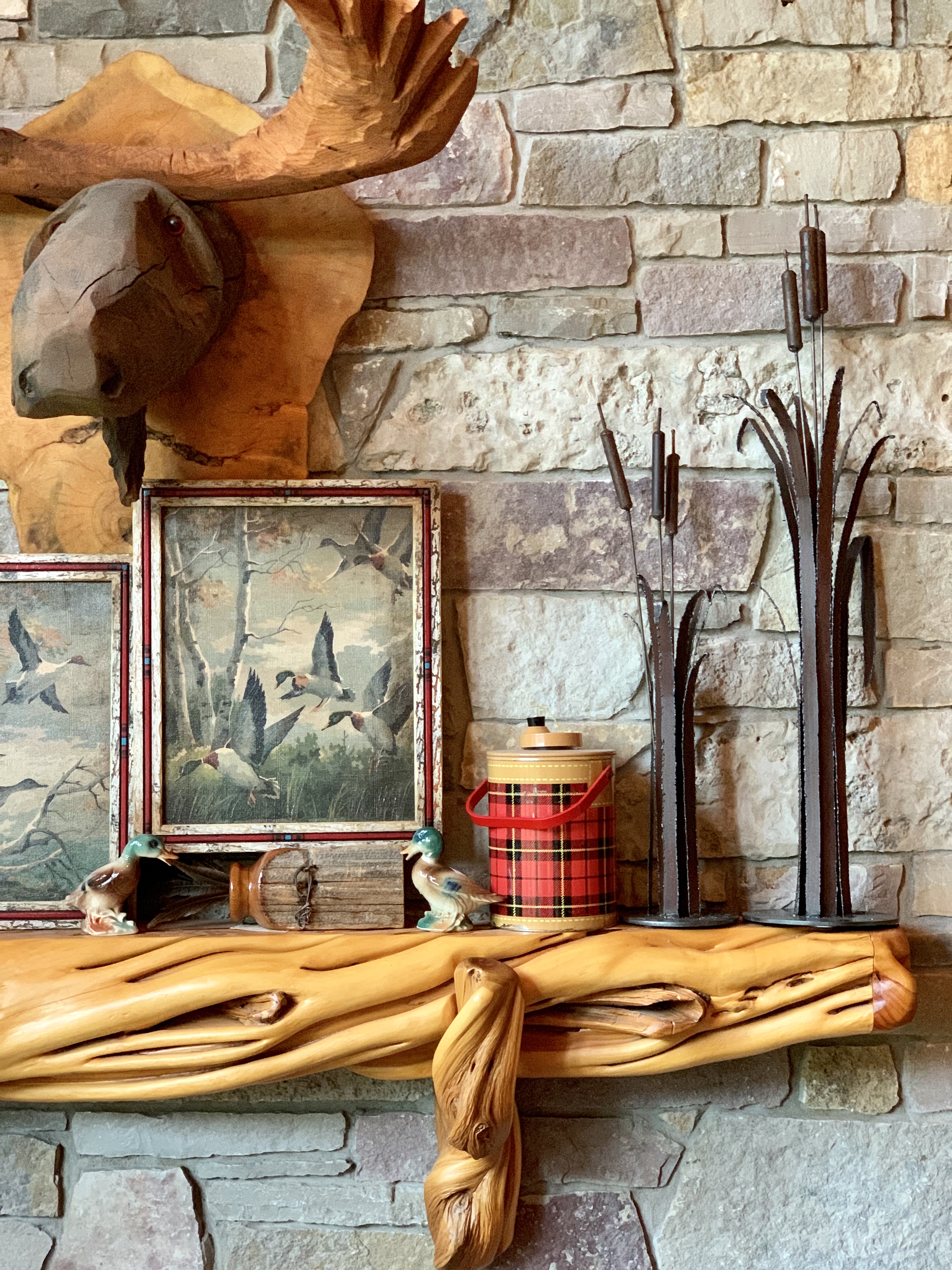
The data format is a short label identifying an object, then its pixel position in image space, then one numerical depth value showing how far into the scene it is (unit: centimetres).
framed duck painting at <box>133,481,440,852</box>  133
